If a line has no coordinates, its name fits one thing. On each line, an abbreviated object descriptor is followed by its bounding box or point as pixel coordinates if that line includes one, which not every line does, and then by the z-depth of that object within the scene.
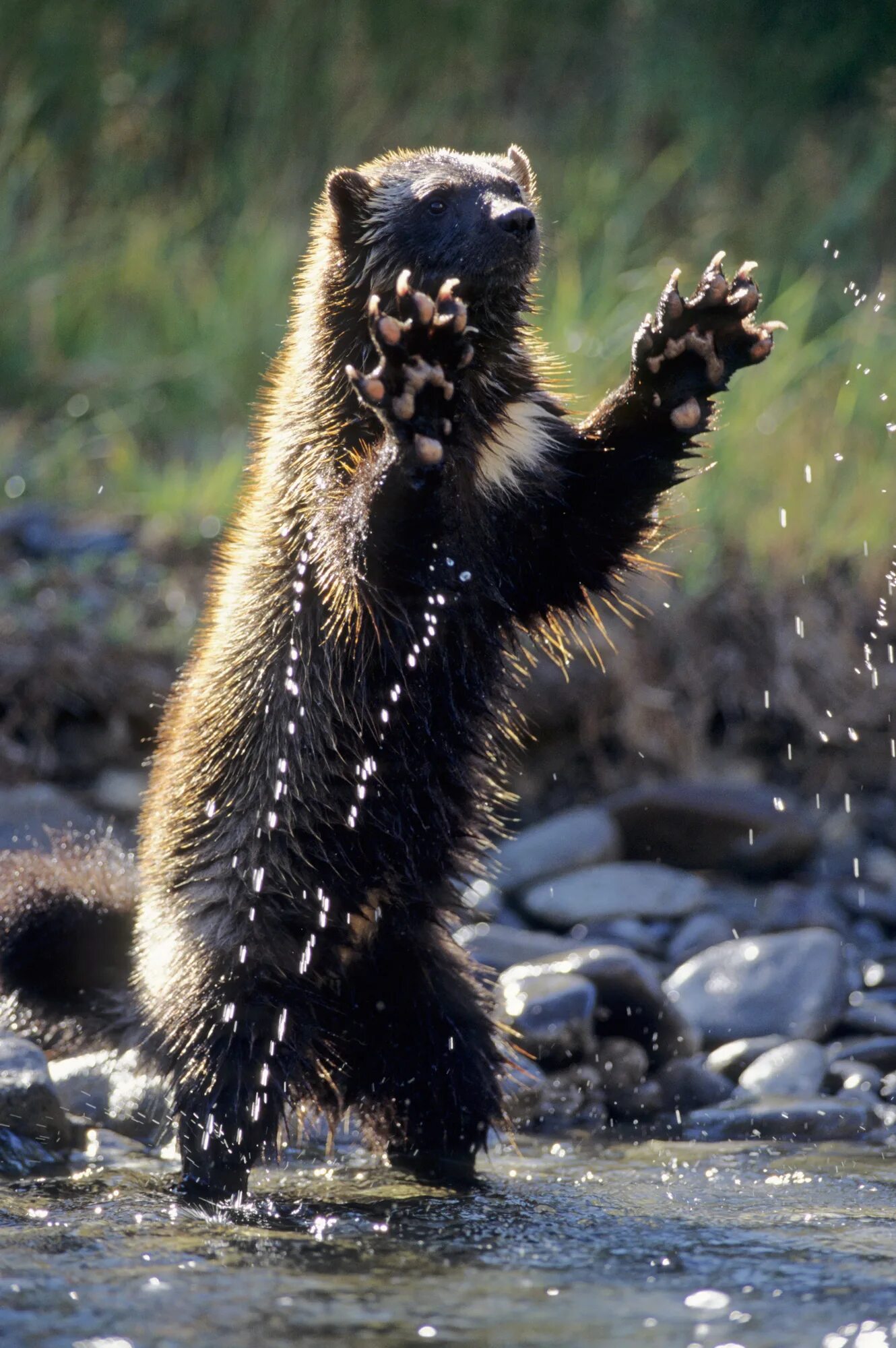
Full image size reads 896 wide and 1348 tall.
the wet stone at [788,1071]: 9.06
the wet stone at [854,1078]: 9.08
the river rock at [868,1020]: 9.95
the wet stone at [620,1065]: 9.23
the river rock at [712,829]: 12.45
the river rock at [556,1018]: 9.34
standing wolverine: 7.23
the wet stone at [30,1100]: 7.68
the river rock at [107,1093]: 8.38
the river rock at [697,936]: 11.18
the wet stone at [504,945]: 10.55
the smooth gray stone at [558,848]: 12.14
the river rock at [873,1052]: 9.40
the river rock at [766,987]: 9.97
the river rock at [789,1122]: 8.37
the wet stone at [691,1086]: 9.05
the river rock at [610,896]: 11.70
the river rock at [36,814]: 11.16
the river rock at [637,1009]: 9.48
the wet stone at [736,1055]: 9.47
